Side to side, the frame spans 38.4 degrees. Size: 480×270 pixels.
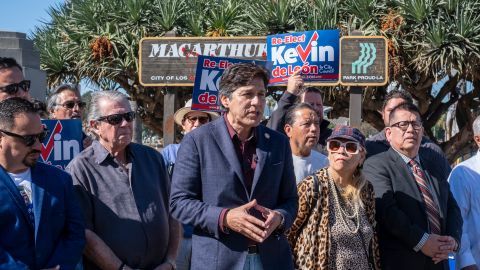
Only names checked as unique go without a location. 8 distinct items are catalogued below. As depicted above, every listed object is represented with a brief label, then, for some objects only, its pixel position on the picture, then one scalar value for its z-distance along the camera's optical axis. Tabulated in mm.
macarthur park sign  10405
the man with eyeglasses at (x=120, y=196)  4094
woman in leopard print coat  4469
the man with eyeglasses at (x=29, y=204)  3605
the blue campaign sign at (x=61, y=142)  4934
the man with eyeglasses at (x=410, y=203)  4715
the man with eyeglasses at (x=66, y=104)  6301
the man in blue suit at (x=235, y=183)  3703
